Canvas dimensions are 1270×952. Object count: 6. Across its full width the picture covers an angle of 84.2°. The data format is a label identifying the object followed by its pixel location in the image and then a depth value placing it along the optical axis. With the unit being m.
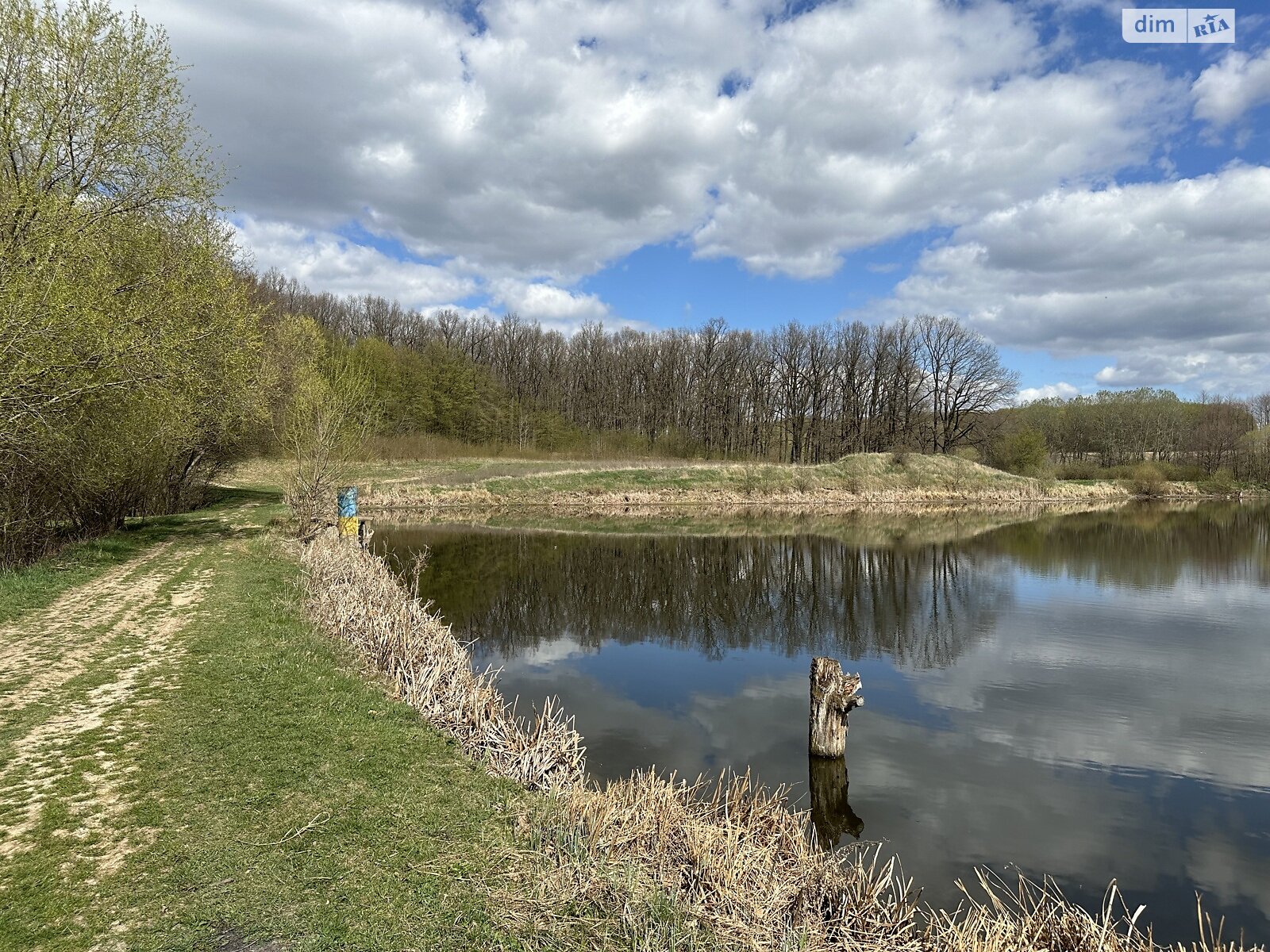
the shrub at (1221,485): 58.50
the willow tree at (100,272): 10.19
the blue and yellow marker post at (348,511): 17.31
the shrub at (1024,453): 57.72
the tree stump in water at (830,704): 7.89
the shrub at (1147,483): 56.97
